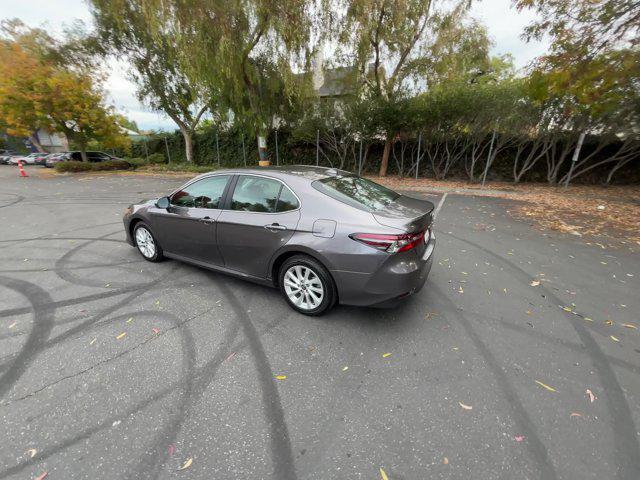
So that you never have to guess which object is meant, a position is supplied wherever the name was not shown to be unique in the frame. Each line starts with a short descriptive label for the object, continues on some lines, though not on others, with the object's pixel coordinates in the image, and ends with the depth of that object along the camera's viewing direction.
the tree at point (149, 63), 14.02
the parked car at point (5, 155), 27.92
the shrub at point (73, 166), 17.78
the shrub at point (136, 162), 20.88
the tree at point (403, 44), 11.61
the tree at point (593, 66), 6.71
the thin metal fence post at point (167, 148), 21.92
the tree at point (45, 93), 14.64
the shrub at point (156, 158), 22.17
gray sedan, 2.65
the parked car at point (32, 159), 25.73
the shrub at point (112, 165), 18.51
